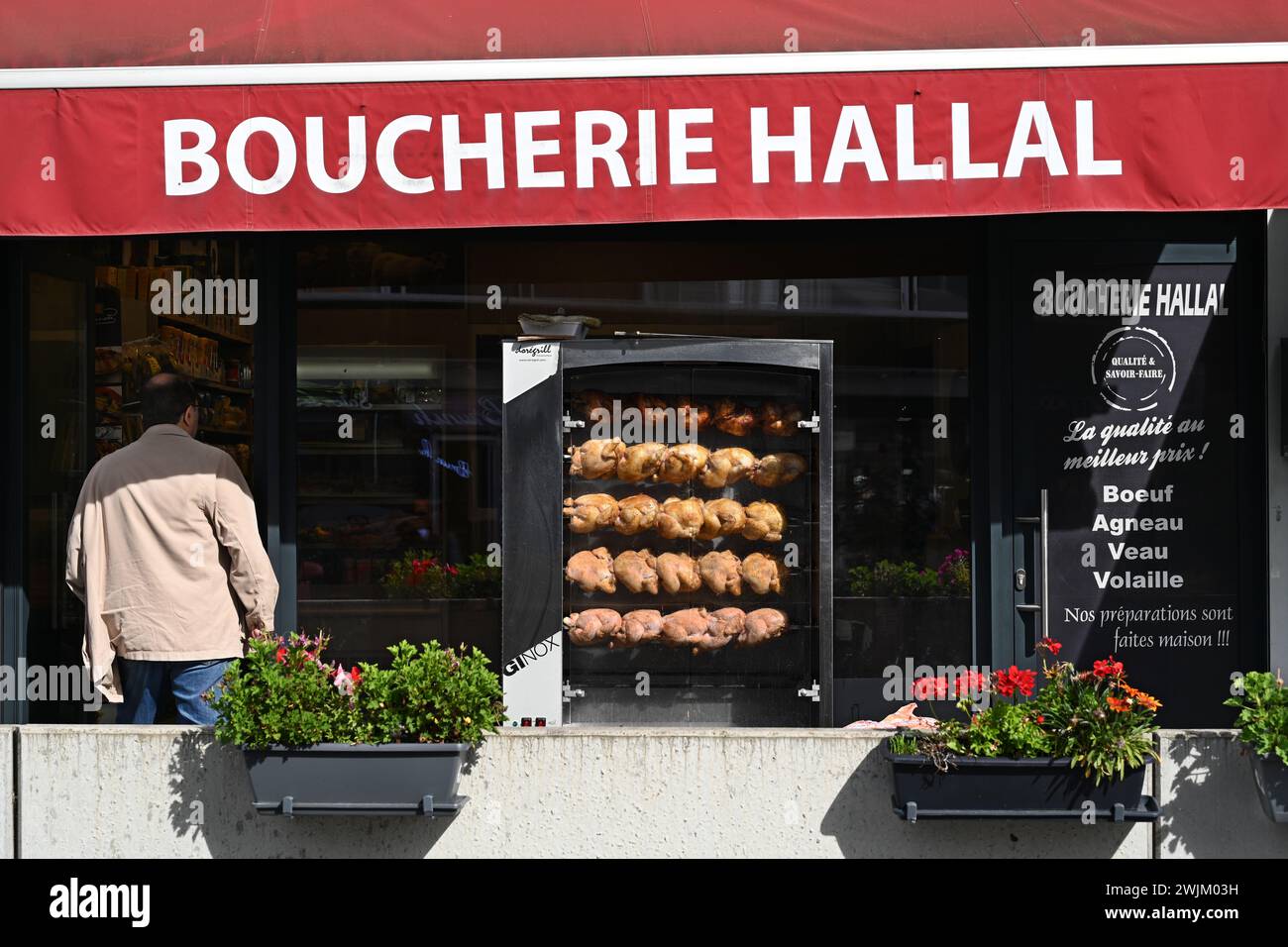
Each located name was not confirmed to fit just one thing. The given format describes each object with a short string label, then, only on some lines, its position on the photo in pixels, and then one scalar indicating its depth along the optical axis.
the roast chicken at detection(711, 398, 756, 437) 5.47
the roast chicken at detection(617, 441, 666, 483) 5.49
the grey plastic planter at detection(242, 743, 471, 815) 4.30
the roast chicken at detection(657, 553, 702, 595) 5.46
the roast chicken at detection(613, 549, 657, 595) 5.45
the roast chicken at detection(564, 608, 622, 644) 5.41
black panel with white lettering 5.82
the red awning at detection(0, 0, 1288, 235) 4.78
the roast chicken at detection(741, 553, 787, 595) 5.45
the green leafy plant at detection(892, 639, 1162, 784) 4.19
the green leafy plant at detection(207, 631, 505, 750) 4.31
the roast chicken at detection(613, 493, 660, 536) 5.47
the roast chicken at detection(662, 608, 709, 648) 5.46
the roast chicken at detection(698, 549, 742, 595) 5.46
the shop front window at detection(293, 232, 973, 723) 6.04
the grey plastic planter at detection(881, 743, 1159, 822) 4.20
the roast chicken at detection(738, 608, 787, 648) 5.45
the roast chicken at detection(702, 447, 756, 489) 5.47
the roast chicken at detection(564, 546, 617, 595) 5.42
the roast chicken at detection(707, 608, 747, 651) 5.47
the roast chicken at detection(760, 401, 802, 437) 5.45
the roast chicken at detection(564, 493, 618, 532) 5.44
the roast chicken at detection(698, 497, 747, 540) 5.45
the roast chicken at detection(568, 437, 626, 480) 5.45
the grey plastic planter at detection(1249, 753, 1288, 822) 4.16
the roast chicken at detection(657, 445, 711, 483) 5.50
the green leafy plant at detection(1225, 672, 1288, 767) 4.15
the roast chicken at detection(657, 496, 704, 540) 5.50
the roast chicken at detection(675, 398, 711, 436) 5.48
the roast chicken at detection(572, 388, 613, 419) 5.46
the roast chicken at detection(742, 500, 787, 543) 5.44
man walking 5.23
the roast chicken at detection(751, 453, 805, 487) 5.46
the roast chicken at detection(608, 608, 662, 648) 5.45
